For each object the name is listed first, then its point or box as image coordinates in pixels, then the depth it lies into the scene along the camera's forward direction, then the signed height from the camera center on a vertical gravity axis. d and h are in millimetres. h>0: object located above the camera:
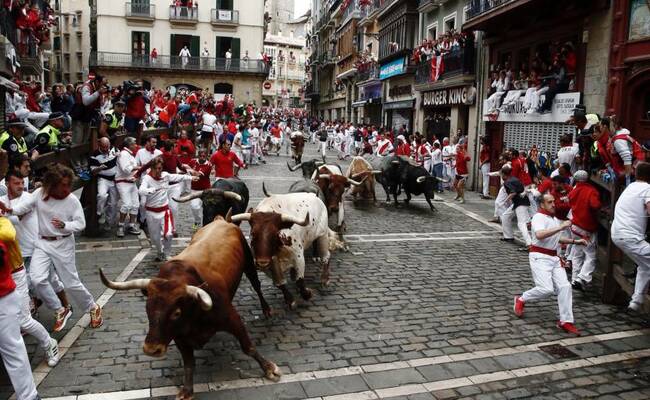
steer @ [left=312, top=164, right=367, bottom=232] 11125 -1109
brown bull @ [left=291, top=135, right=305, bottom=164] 24547 -501
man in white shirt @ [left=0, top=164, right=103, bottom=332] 6160 -1135
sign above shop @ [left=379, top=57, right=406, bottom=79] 29625 +3904
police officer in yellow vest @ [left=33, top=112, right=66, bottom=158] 10336 -253
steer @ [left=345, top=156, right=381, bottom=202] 16016 -1222
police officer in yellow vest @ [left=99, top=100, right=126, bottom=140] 12305 +218
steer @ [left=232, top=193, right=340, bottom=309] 6674 -1327
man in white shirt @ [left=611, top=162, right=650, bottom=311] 6828 -1035
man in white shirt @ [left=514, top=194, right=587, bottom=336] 6977 -1580
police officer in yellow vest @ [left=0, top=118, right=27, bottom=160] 8516 -213
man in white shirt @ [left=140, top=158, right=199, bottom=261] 9203 -1265
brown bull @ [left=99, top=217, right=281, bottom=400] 4543 -1478
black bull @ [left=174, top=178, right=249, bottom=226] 9482 -1197
